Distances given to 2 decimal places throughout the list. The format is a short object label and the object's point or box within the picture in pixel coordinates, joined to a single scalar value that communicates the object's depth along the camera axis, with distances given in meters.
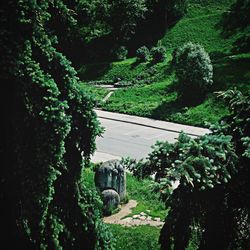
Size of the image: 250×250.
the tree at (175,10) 43.94
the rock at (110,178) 14.54
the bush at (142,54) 38.31
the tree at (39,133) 6.13
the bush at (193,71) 25.97
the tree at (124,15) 39.97
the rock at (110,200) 13.89
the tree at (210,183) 5.64
